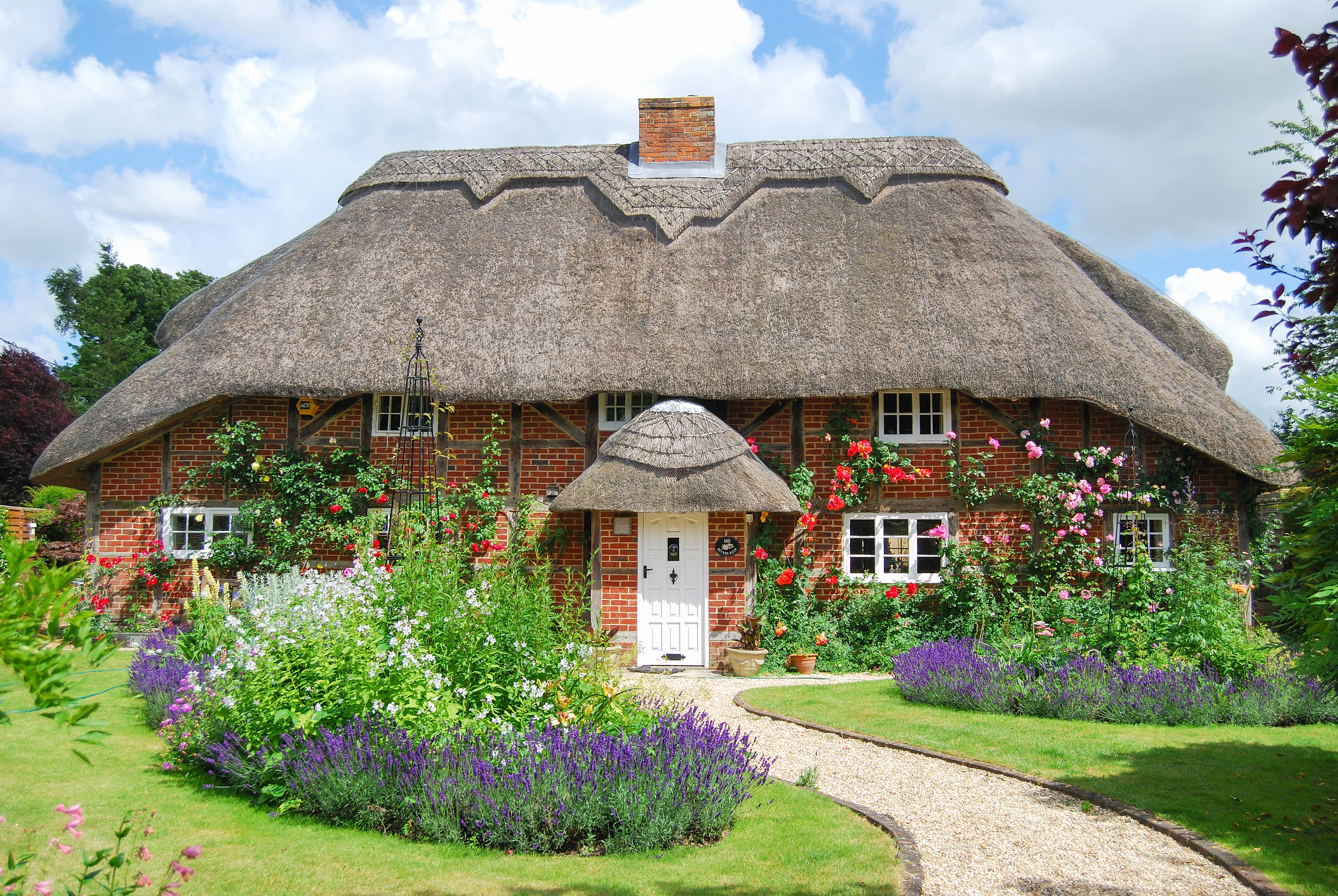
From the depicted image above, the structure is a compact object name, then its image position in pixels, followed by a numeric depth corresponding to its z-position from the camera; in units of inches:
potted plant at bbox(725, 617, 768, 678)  415.2
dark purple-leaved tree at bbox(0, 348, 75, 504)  890.7
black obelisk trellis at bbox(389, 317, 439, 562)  427.8
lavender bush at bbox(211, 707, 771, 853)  190.5
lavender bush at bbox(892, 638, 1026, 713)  322.7
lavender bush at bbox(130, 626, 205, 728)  295.3
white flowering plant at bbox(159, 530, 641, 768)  216.4
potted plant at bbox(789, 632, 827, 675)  420.2
